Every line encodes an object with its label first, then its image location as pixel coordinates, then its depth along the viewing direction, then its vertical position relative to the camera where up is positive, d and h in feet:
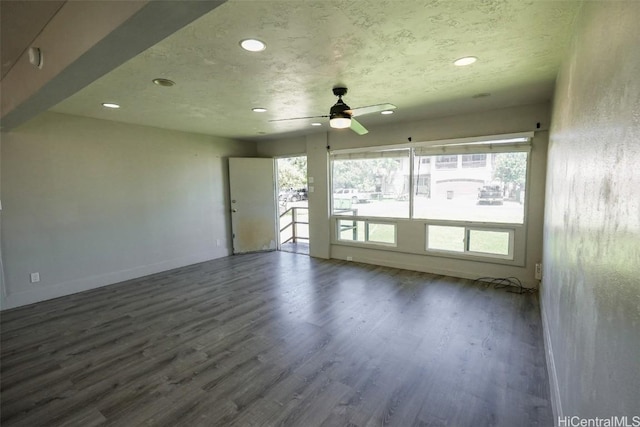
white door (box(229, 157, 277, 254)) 20.39 -1.07
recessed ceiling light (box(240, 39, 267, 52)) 6.52 +3.39
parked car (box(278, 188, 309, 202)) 35.59 -0.77
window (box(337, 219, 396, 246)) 16.97 -2.70
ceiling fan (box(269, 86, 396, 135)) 9.29 +2.55
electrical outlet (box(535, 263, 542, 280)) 12.25 -3.74
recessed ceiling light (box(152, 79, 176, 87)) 8.79 +3.41
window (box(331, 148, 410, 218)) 16.14 +0.26
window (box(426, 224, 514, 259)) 13.62 -2.73
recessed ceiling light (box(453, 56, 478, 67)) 7.69 +3.45
